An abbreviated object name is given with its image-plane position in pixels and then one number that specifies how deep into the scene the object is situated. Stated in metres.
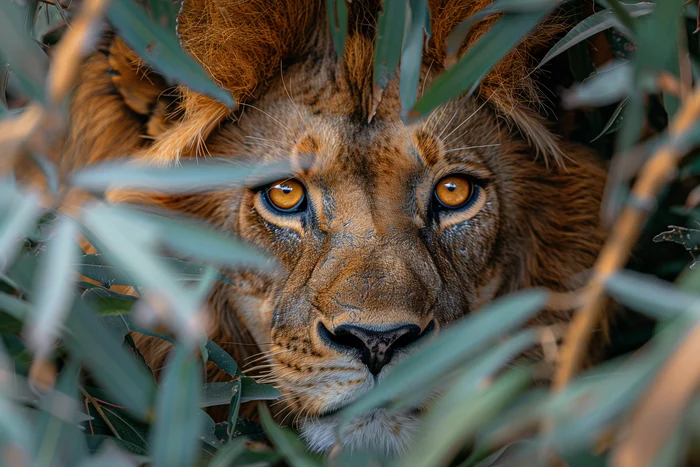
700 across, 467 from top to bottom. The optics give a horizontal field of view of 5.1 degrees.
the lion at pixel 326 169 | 5.34
